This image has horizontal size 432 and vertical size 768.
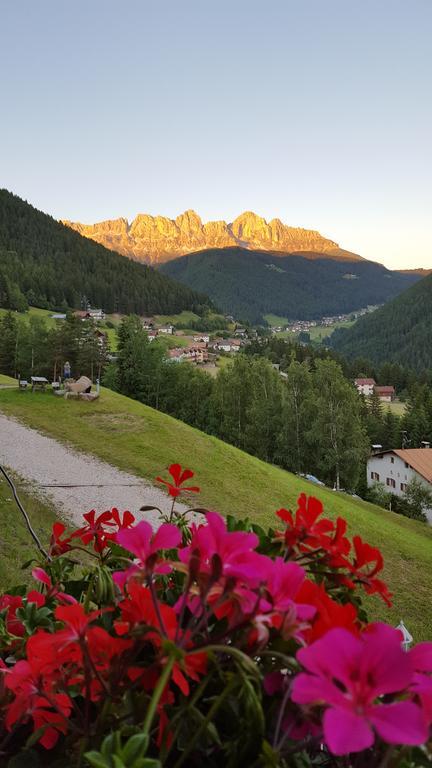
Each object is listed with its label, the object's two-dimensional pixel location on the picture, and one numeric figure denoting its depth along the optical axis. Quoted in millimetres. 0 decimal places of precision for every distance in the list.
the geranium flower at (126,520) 1013
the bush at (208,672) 386
